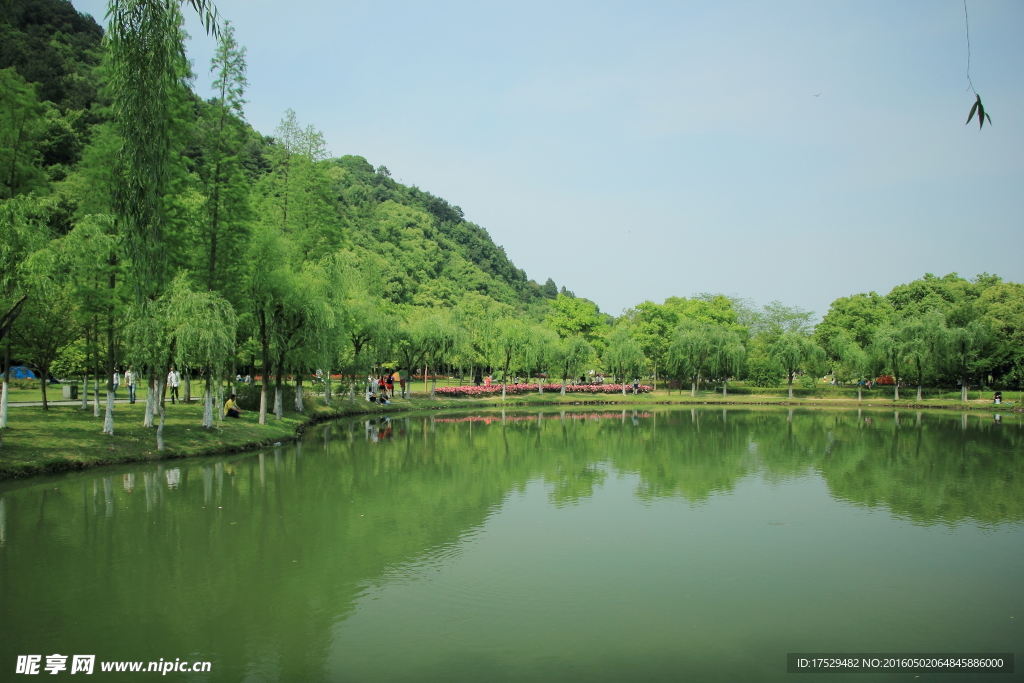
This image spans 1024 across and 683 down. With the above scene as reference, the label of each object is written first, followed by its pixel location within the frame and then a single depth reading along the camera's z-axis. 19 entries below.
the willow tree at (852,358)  44.03
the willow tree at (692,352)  46.81
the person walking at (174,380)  24.25
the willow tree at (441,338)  36.12
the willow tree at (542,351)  44.56
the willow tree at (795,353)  45.41
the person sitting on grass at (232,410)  21.45
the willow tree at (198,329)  15.89
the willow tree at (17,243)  11.70
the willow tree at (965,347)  38.34
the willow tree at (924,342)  39.19
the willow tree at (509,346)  43.97
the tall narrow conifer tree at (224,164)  18.77
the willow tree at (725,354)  46.84
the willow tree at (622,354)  47.75
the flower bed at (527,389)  42.07
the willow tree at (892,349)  40.31
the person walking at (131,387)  23.20
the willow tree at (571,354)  46.19
